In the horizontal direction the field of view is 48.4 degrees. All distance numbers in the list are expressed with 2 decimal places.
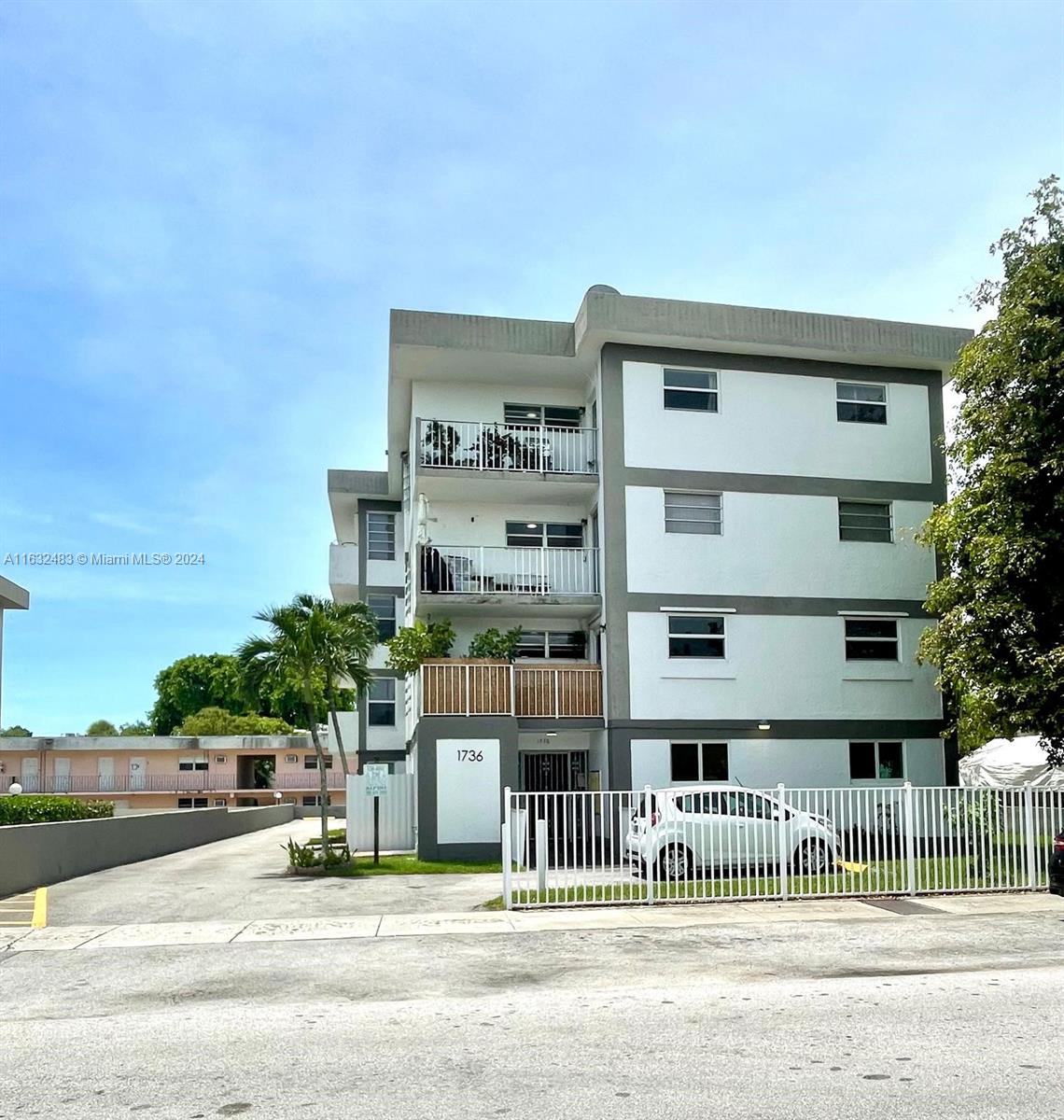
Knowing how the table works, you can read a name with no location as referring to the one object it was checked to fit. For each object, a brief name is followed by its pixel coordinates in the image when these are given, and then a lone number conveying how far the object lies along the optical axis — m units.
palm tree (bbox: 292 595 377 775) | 23.58
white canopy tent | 27.88
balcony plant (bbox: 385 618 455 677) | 23.69
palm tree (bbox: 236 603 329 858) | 23.39
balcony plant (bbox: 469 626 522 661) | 24.59
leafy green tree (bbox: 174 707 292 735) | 74.38
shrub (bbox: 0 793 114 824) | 21.50
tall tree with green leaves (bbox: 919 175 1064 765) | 18.81
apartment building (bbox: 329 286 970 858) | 23.98
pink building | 61.31
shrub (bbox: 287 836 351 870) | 21.66
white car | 16.12
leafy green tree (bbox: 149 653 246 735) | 87.44
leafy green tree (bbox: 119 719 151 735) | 107.72
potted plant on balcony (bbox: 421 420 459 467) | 25.59
